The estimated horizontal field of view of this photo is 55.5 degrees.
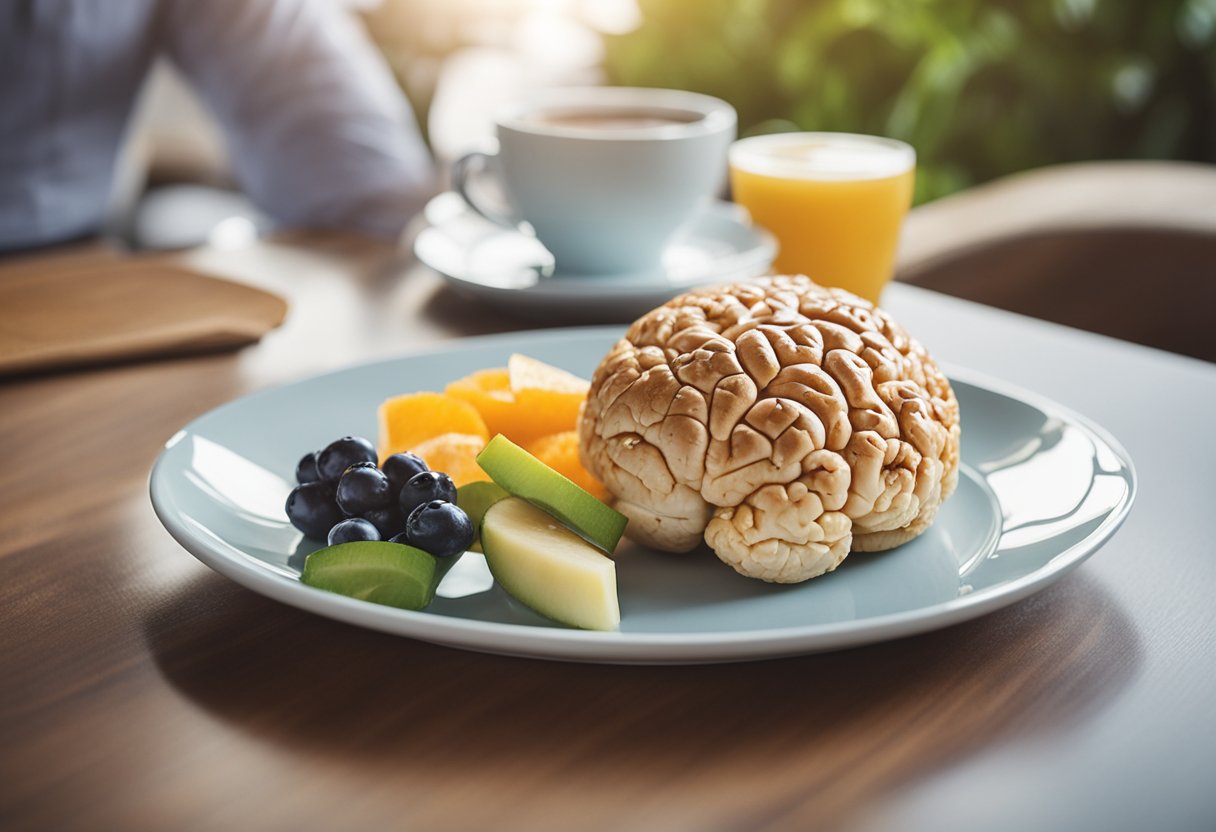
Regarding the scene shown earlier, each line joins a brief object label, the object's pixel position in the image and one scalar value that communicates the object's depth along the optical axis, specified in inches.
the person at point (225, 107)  70.0
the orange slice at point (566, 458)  31.3
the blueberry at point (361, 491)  27.8
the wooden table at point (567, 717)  20.1
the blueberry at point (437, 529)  26.9
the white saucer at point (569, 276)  46.8
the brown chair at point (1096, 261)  68.6
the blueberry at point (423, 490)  27.9
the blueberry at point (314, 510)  28.2
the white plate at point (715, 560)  22.3
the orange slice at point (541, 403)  33.1
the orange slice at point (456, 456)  30.9
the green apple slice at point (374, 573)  24.9
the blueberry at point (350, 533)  27.0
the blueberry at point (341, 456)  29.3
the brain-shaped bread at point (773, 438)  27.0
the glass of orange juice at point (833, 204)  49.4
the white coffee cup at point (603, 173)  47.4
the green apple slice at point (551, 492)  27.4
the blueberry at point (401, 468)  28.7
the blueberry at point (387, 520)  28.2
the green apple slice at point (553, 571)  24.6
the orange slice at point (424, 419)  32.3
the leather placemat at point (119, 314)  41.7
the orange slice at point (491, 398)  33.0
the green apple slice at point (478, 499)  29.2
